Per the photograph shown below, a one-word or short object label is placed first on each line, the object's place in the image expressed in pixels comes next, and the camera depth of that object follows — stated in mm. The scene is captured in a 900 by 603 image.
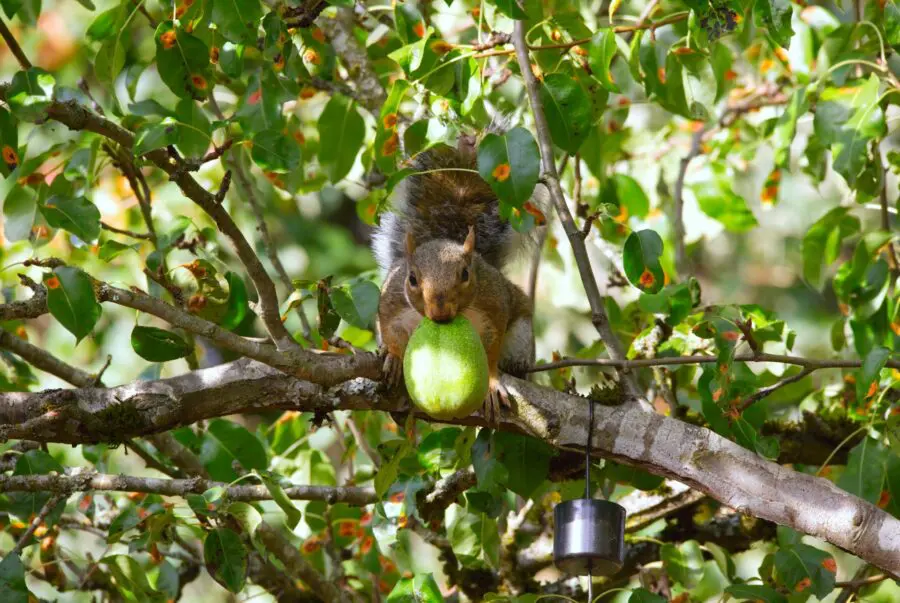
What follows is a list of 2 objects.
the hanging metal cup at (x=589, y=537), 8306
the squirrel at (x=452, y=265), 8457
